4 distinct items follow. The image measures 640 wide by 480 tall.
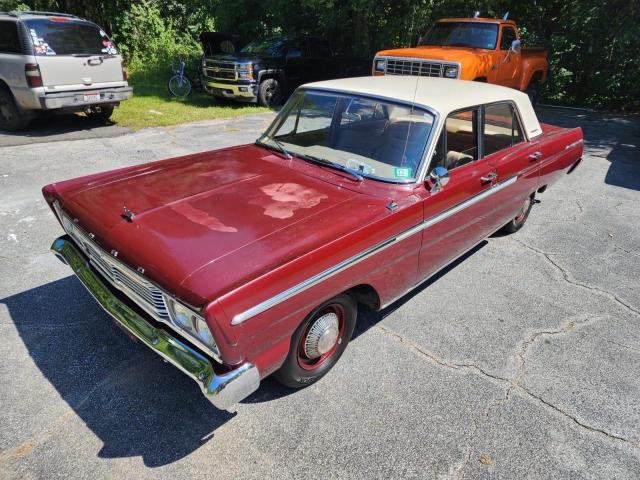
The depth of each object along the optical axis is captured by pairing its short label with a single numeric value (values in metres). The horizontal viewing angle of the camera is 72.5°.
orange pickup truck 8.57
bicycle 12.09
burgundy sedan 2.18
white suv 7.37
